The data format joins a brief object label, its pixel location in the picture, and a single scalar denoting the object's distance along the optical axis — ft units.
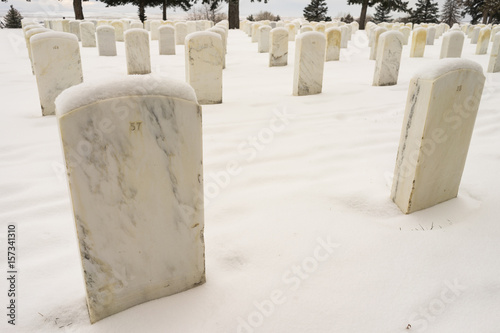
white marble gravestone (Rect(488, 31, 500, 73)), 25.16
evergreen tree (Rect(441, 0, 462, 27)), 156.76
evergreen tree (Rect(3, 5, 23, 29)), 83.76
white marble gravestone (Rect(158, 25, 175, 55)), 36.63
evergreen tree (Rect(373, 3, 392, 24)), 134.51
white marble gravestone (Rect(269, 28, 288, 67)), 28.29
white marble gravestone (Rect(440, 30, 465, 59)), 30.01
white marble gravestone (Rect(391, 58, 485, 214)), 7.23
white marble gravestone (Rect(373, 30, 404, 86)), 20.81
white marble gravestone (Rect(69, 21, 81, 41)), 47.40
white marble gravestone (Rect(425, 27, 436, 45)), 46.73
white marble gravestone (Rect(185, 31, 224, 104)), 16.74
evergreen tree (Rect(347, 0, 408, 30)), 80.13
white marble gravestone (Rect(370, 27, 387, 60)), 33.08
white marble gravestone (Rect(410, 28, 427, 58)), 35.83
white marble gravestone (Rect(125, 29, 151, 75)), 24.66
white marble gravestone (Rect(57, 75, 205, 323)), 4.27
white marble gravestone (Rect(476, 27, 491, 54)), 37.42
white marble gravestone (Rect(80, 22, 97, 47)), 42.65
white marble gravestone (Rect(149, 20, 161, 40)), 52.85
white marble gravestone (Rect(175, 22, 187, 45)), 46.01
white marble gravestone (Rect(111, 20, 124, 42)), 50.66
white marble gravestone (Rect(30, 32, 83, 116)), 14.85
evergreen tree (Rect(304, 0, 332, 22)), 121.86
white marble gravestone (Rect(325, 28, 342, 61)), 32.53
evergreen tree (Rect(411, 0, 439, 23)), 125.29
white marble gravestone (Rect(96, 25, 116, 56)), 35.55
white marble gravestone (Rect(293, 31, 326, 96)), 18.63
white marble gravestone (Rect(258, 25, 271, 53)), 39.68
